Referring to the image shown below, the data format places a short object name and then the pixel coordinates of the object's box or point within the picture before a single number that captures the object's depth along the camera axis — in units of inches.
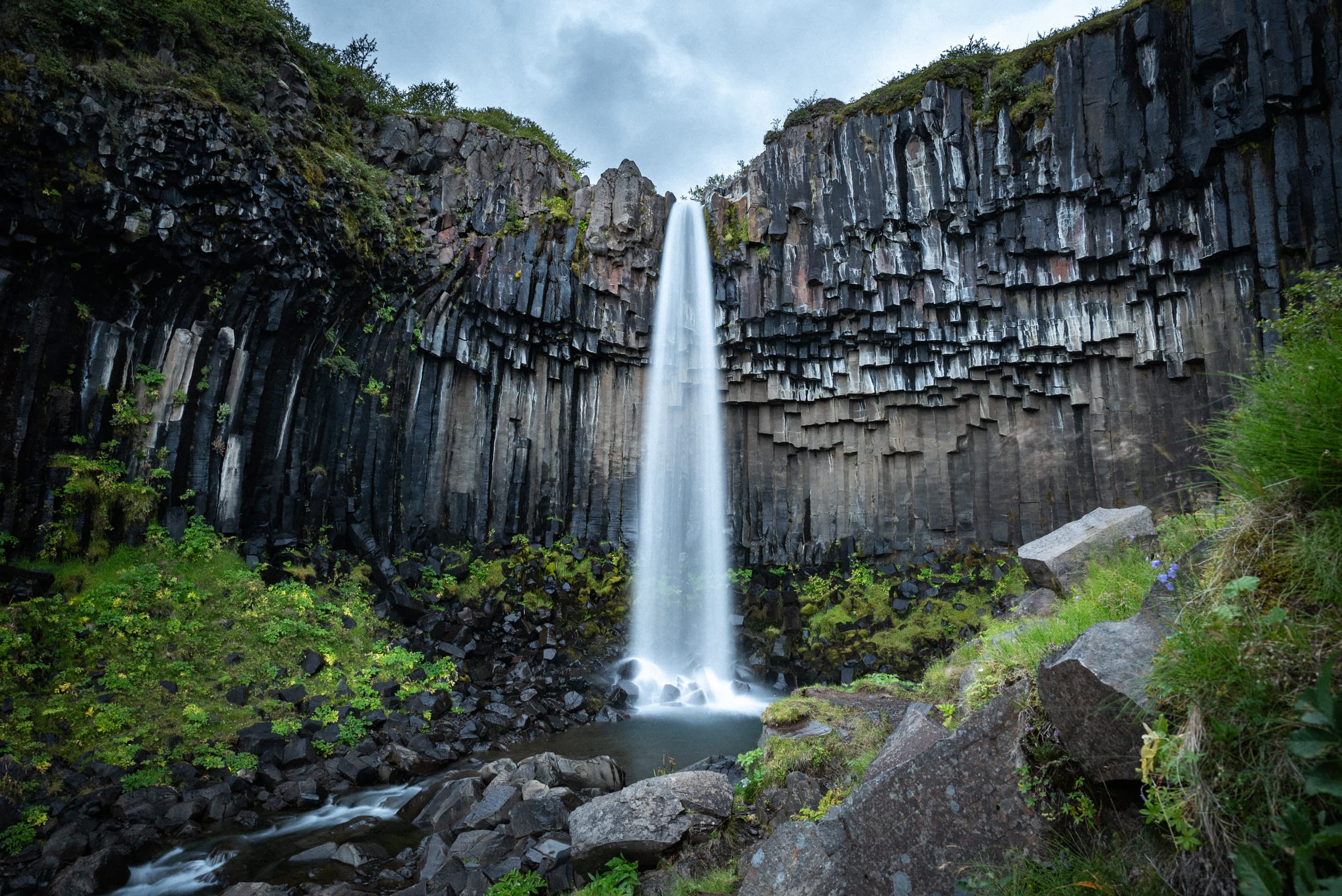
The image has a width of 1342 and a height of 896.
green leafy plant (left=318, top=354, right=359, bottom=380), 627.8
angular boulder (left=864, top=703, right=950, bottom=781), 166.6
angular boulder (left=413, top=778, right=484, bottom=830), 288.8
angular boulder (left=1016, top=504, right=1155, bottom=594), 294.4
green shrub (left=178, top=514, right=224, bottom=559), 501.7
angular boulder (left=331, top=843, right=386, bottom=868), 267.3
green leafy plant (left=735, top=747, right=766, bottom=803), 215.9
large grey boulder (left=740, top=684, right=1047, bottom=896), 119.3
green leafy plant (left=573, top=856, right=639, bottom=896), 186.9
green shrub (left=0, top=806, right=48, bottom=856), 267.6
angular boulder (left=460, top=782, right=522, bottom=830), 266.2
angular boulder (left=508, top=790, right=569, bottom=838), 246.1
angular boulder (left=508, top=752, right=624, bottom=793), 326.0
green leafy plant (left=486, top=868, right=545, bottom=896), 201.0
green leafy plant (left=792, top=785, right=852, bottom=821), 175.5
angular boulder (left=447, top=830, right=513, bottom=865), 235.8
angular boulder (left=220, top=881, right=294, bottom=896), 238.8
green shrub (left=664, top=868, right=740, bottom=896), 165.0
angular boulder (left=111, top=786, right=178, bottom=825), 295.9
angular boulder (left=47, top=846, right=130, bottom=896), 244.8
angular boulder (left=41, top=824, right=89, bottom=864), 261.4
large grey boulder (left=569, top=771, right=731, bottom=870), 201.9
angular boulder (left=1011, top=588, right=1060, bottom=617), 269.9
